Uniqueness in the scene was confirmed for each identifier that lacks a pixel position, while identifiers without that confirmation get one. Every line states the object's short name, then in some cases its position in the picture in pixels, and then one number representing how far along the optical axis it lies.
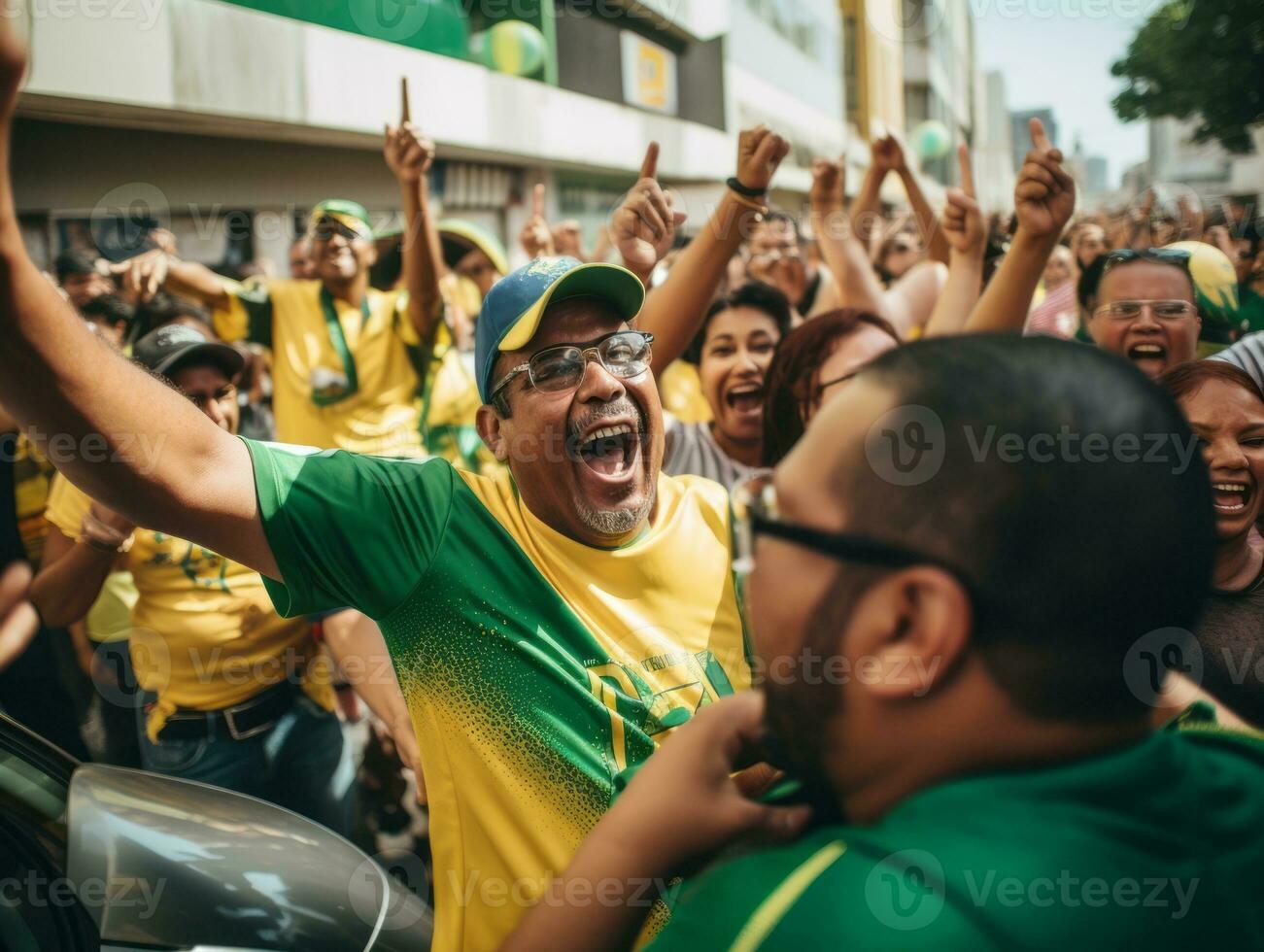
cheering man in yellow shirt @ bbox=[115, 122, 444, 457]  4.89
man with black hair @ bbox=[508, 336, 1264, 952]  0.76
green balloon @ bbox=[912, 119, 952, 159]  16.72
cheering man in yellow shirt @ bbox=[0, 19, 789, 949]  1.39
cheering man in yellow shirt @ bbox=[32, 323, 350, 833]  3.13
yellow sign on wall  22.39
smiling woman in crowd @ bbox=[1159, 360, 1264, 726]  2.03
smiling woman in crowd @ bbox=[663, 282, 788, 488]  3.37
